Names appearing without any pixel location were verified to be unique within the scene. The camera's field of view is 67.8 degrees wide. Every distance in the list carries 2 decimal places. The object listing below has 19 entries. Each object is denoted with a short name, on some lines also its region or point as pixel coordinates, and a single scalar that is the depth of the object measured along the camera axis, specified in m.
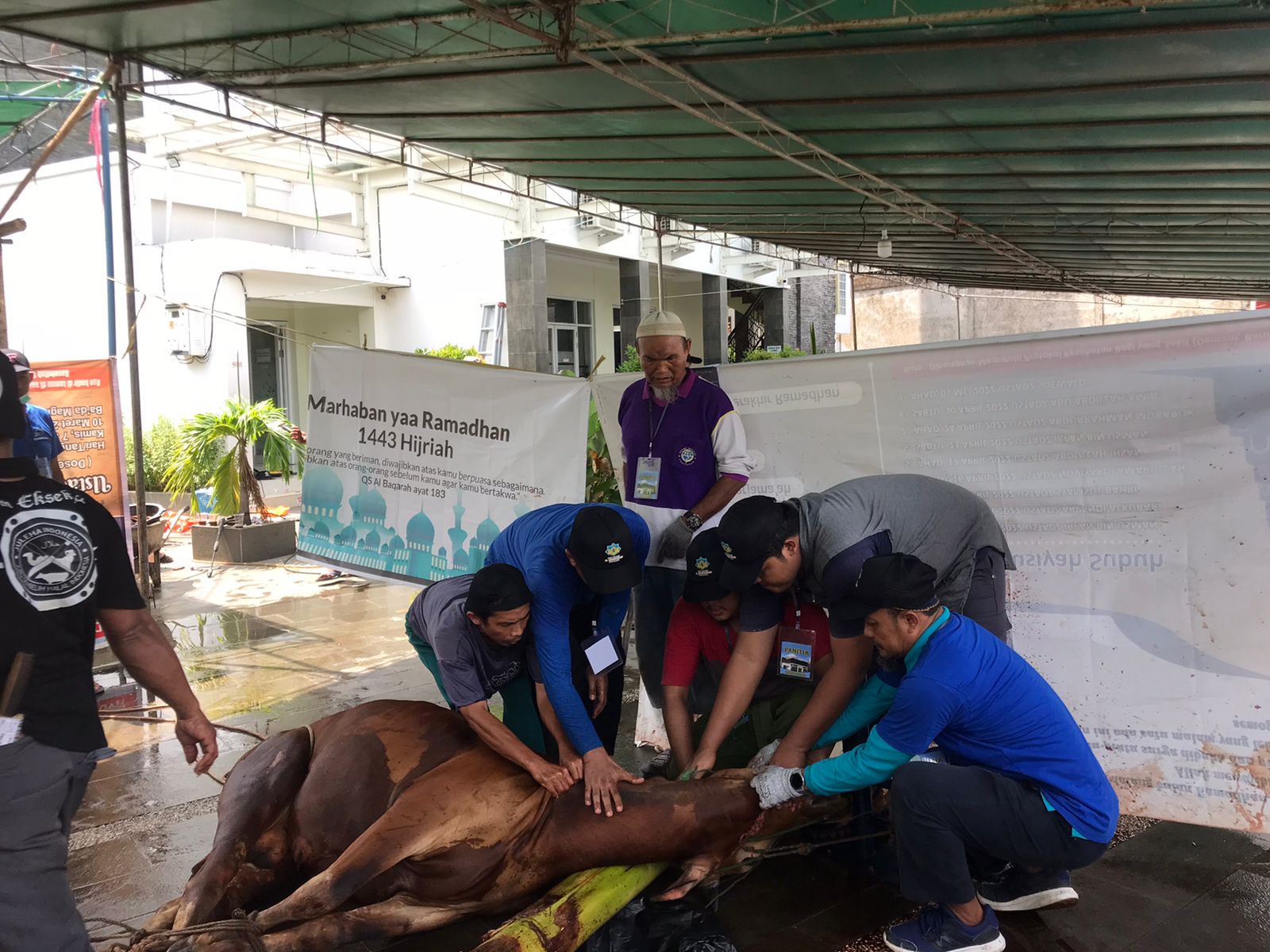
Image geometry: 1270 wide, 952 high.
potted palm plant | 9.47
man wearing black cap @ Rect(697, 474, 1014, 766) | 2.98
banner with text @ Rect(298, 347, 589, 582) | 5.24
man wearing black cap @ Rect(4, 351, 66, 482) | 5.04
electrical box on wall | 13.17
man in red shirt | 3.42
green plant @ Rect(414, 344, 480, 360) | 12.76
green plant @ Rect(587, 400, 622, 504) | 5.85
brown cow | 2.67
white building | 13.07
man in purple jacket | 4.14
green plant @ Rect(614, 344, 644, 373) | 11.38
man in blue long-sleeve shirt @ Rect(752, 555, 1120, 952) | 2.68
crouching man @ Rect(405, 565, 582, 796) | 2.95
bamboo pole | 5.13
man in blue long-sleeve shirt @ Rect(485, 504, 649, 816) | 3.00
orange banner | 6.06
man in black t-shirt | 2.09
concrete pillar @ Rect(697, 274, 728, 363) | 20.02
